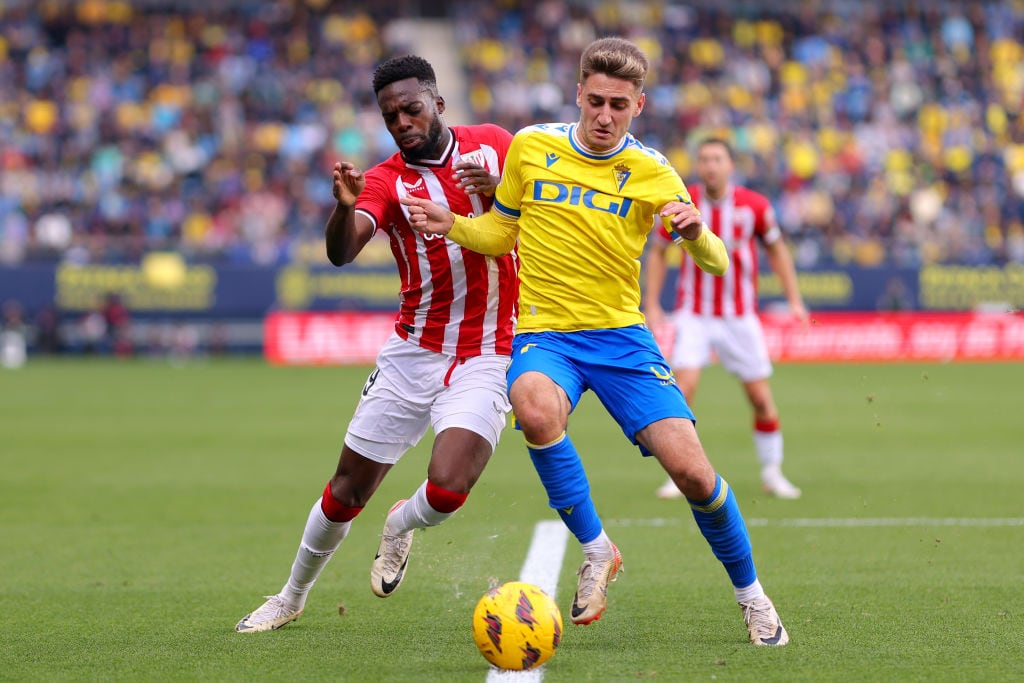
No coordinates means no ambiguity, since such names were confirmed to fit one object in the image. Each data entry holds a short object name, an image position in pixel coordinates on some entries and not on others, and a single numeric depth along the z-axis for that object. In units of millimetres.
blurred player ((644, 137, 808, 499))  19453
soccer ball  9469
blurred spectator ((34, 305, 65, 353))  51031
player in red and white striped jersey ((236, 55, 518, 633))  11000
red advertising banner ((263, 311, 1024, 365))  49062
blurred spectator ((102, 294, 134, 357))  50750
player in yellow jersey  10258
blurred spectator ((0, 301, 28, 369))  50094
